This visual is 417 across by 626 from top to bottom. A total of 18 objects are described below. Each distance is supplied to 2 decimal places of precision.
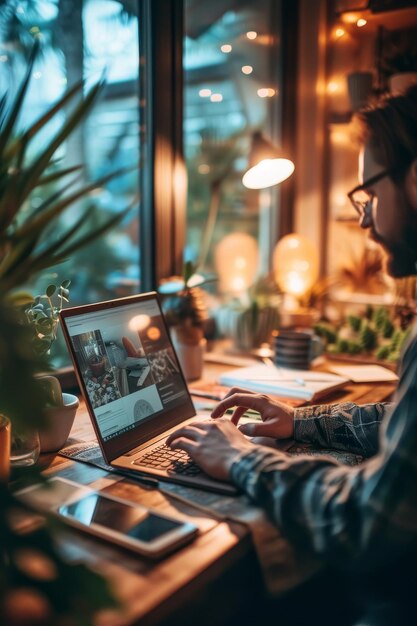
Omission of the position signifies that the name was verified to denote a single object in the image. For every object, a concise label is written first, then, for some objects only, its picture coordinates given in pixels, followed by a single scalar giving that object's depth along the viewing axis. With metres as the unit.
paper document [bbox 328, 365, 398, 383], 1.83
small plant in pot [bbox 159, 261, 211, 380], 1.81
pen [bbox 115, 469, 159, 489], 1.07
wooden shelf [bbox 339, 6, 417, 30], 2.26
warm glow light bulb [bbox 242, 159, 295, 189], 1.81
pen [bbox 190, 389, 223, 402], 1.60
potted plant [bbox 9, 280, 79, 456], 1.17
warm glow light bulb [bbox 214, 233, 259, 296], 2.61
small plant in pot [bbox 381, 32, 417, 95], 2.33
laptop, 1.13
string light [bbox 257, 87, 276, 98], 2.68
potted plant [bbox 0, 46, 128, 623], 0.58
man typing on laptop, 0.83
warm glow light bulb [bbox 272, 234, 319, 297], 2.39
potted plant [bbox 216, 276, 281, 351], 2.20
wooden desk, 0.75
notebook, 1.62
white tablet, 0.85
